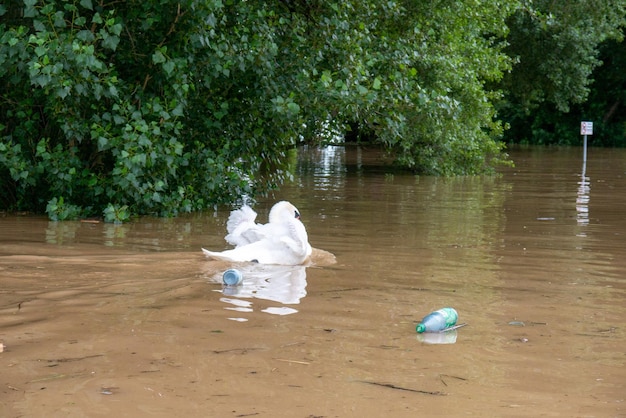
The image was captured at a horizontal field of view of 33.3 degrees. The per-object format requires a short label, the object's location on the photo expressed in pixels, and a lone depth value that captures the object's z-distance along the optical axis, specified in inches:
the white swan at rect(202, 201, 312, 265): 354.0
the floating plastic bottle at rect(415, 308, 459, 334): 249.6
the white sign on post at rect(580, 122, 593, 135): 1269.8
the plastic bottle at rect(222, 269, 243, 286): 306.7
